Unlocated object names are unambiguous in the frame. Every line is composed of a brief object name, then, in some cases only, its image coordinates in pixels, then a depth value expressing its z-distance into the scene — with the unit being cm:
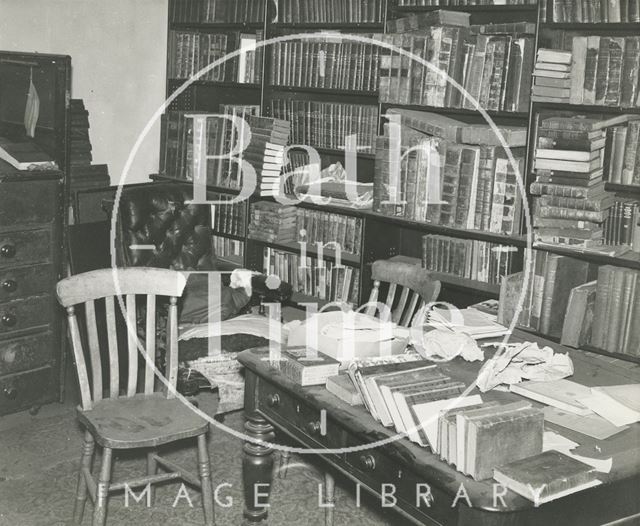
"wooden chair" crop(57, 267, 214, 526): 266
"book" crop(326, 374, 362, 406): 211
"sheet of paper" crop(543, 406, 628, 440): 198
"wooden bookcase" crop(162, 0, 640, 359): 350
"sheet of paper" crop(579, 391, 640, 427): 205
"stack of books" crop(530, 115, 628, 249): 335
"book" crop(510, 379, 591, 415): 213
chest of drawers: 367
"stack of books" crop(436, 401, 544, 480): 173
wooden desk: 173
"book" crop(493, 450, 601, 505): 167
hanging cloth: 395
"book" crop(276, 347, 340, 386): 224
